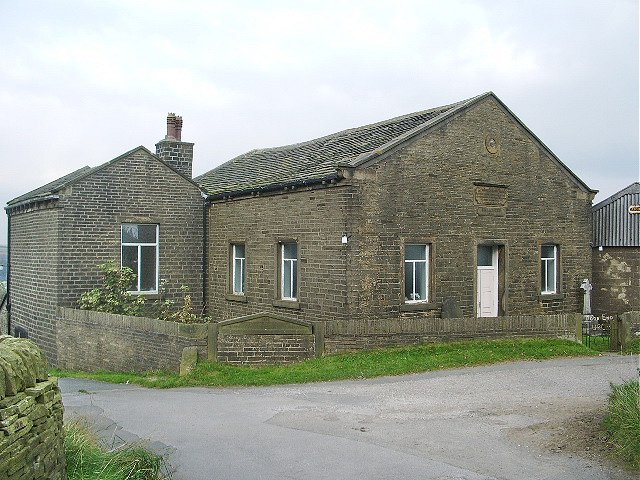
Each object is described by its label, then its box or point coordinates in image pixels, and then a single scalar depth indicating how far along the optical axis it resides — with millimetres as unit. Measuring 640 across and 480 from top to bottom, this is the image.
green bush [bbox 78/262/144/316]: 21781
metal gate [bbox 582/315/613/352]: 19828
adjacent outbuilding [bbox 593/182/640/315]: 24109
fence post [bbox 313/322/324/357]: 17016
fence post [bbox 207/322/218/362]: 16203
